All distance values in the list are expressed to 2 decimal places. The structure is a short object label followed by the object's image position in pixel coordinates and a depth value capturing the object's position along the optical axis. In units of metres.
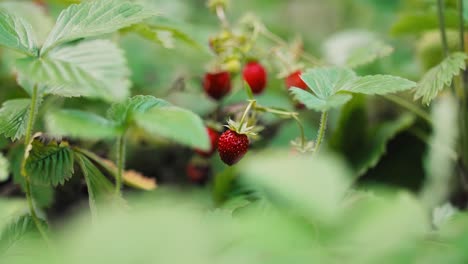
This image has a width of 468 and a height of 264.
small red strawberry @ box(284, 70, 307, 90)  0.52
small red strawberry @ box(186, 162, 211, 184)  0.56
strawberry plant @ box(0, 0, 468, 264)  0.35
